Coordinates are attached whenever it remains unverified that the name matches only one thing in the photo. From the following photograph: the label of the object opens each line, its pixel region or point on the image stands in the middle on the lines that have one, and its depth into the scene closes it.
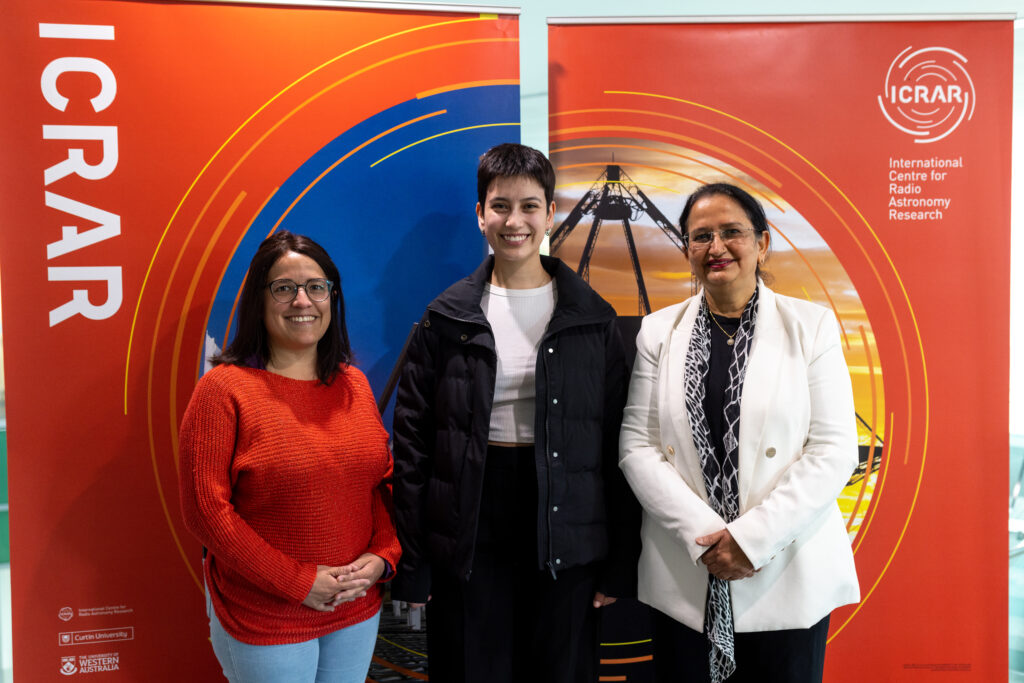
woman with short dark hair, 1.80
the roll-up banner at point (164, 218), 2.30
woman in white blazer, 1.71
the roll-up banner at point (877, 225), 2.54
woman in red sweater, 1.60
